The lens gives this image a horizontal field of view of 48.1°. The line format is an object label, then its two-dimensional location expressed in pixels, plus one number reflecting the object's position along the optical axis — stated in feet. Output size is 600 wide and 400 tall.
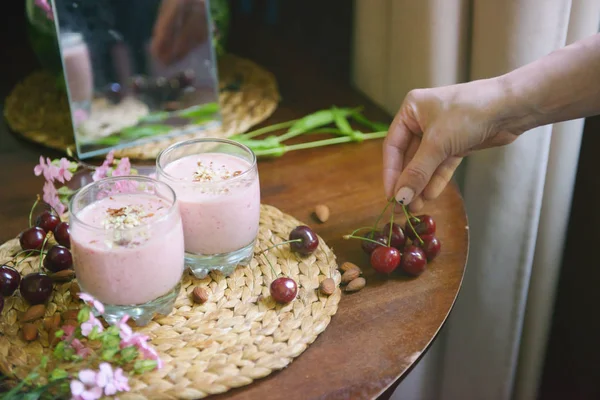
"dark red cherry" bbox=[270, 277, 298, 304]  2.91
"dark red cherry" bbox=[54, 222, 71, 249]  3.24
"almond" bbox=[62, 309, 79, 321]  2.80
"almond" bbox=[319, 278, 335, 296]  2.98
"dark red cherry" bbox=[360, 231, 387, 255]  3.27
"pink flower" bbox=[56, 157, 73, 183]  3.31
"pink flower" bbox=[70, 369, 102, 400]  2.36
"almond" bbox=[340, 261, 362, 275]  3.15
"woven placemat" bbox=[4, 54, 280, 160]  4.30
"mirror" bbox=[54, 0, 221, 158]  3.89
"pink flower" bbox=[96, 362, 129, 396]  2.41
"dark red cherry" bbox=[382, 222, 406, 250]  3.31
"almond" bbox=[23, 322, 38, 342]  2.72
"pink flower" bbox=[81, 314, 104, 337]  2.49
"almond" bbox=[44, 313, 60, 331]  2.77
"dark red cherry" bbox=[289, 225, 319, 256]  3.22
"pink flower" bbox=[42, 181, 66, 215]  3.34
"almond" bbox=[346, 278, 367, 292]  3.04
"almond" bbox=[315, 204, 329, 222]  3.57
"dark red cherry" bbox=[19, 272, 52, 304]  2.88
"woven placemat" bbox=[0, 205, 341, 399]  2.56
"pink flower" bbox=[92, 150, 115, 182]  3.27
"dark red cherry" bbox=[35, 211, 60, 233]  3.32
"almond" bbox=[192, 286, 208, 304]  2.93
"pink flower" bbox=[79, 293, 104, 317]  2.52
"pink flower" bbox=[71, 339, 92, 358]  2.60
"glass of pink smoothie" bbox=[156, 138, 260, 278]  2.91
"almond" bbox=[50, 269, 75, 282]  3.04
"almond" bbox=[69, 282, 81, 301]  2.95
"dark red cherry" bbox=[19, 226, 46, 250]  3.21
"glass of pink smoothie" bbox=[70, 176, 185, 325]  2.59
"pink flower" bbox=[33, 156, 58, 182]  3.30
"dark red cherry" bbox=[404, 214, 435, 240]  3.32
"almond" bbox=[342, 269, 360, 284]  3.09
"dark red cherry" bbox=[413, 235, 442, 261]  3.20
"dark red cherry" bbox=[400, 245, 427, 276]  3.09
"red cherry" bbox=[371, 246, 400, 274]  3.08
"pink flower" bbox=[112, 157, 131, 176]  3.30
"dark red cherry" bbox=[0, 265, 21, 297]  2.91
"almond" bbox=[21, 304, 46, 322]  2.80
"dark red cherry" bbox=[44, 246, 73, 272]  3.05
